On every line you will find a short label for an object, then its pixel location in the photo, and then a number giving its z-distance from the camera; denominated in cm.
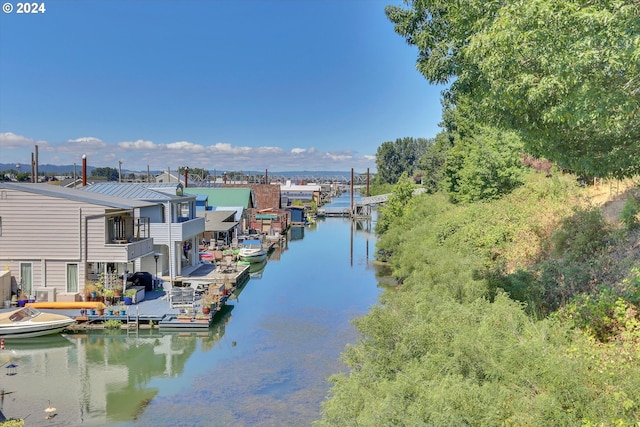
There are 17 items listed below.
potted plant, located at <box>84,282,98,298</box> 2102
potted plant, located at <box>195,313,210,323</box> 1961
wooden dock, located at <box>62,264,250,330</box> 1956
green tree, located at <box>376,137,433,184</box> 12581
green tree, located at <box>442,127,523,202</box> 2639
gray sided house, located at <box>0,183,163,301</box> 2122
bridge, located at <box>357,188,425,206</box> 7450
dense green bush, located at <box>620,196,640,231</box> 1269
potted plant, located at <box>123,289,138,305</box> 2126
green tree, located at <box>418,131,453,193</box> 4531
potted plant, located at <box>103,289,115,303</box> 2077
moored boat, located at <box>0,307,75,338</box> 1778
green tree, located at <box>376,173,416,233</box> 3906
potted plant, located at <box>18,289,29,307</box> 2031
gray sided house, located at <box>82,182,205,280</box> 2586
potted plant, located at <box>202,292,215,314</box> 2014
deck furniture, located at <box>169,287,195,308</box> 2109
